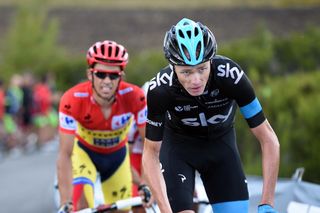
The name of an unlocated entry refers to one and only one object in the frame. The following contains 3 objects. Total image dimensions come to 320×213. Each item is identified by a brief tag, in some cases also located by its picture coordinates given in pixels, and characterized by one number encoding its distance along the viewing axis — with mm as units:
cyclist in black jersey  10734
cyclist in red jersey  14719
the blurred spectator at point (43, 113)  46125
